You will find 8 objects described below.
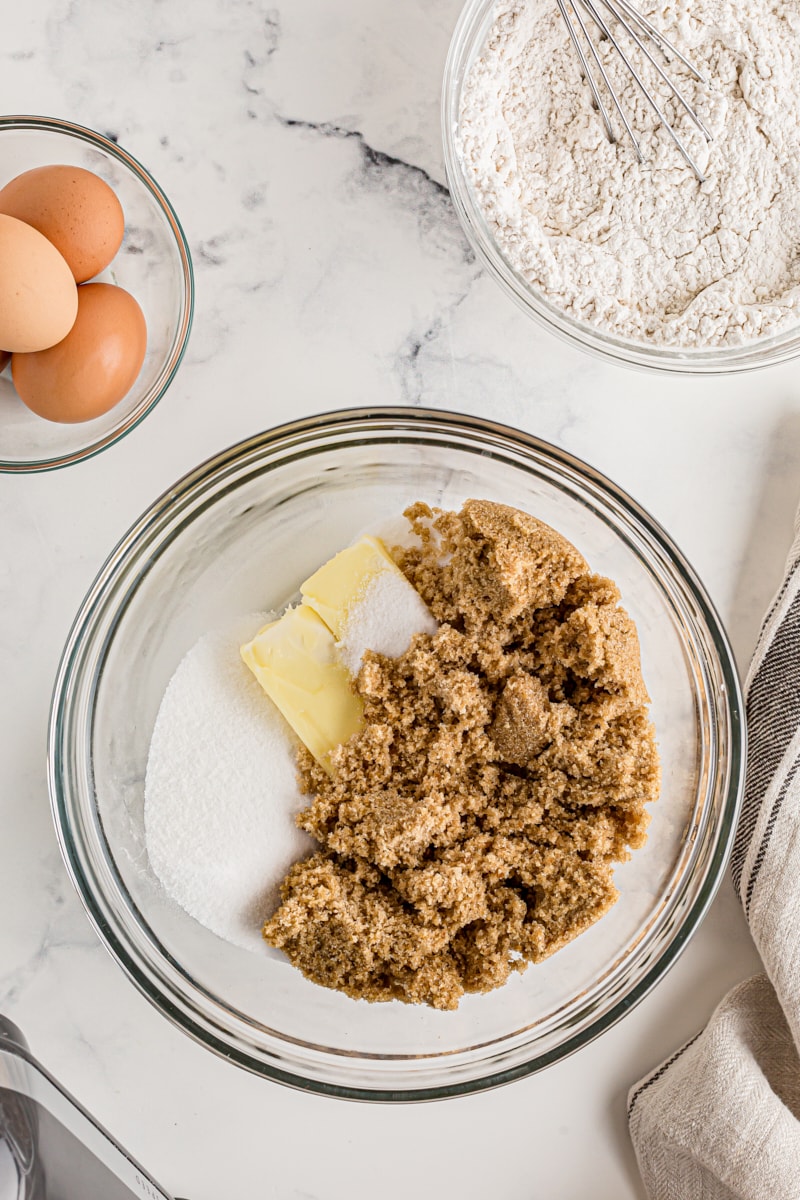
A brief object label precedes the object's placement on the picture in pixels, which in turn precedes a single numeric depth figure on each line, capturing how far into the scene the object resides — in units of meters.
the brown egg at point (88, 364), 0.78
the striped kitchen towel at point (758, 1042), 0.82
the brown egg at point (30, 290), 0.76
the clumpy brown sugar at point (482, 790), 0.76
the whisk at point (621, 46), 0.80
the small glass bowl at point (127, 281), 0.81
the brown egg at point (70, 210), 0.78
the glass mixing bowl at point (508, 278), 0.81
